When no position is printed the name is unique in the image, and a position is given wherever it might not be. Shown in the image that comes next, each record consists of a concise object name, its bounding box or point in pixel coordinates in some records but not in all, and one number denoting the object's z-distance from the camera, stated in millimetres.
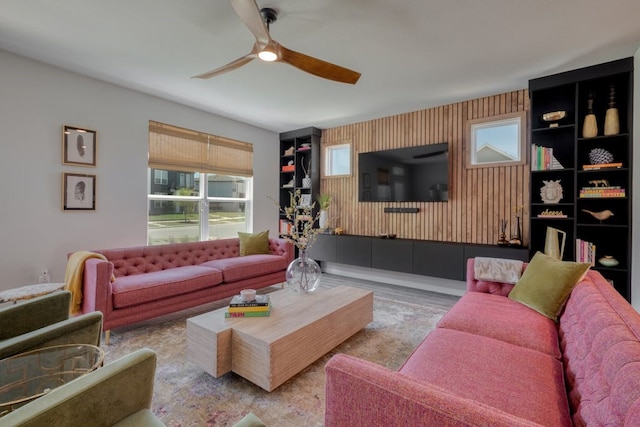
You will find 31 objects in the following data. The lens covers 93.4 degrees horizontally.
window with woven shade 4203
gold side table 1263
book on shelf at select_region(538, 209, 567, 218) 3376
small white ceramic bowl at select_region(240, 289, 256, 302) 2293
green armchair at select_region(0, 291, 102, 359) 1389
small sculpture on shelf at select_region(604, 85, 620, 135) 3088
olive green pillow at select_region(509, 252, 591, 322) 1961
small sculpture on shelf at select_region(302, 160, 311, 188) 5594
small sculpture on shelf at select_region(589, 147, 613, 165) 3170
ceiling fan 1940
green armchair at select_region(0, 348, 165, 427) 865
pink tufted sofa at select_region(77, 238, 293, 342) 2656
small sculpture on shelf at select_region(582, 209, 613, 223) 3131
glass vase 2818
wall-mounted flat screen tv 4270
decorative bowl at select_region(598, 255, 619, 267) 3100
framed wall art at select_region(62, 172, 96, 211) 3336
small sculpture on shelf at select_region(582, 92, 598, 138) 3180
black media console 3796
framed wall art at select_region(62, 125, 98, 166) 3332
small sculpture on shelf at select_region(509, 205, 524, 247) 3689
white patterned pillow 2514
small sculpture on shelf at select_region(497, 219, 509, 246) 3789
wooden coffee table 1859
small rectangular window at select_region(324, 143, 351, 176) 5453
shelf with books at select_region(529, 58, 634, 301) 3090
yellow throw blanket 2732
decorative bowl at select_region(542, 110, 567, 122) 3320
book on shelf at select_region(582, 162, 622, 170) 3082
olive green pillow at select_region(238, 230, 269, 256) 4410
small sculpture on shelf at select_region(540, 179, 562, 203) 3402
